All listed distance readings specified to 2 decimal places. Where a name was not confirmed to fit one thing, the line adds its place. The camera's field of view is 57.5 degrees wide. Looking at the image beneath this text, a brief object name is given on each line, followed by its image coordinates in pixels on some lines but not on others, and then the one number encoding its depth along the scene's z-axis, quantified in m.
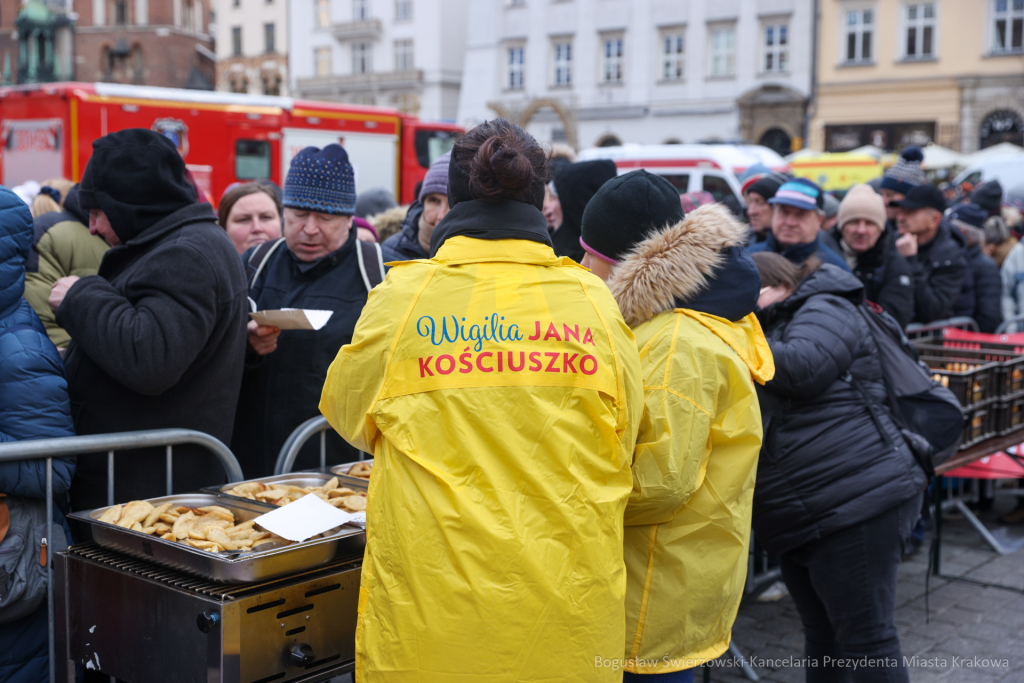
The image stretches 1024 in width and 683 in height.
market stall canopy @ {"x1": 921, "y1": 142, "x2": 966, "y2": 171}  23.14
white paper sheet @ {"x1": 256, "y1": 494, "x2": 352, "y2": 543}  2.47
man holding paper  3.72
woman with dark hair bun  2.04
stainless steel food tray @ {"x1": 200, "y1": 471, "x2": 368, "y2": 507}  3.09
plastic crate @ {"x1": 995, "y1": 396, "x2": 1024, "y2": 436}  5.26
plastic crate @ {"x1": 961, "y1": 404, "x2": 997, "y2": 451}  4.99
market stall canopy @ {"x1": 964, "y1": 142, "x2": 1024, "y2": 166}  22.36
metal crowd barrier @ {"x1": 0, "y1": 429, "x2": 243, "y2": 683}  2.58
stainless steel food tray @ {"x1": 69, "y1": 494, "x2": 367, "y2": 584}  2.30
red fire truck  13.54
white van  17.08
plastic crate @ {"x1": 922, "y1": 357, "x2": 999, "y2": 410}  4.88
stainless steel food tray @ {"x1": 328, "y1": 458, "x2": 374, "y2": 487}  3.13
